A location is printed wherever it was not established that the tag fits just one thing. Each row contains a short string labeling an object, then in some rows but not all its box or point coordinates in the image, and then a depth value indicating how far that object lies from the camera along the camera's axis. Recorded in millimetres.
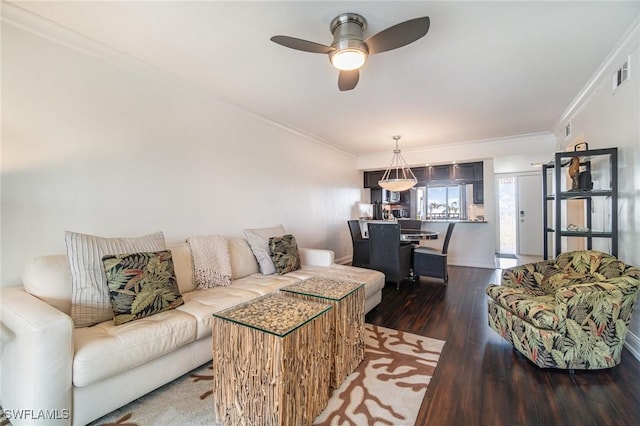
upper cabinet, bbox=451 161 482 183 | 6059
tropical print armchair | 1941
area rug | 1606
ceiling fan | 1789
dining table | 4395
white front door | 6988
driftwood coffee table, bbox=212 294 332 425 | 1392
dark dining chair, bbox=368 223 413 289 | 4172
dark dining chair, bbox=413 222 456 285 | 4465
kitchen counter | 5648
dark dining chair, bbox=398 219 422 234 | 5426
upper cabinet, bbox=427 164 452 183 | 6379
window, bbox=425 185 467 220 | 6639
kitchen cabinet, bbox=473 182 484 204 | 6121
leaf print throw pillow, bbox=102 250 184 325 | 1882
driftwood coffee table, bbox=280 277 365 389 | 1928
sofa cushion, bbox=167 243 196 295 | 2536
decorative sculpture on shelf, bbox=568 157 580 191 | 3018
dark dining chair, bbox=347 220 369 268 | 5016
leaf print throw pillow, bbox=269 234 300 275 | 3283
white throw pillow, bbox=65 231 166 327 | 1841
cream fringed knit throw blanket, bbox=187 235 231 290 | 2674
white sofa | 1366
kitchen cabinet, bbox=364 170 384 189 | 7090
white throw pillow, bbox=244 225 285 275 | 3293
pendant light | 5012
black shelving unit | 2555
